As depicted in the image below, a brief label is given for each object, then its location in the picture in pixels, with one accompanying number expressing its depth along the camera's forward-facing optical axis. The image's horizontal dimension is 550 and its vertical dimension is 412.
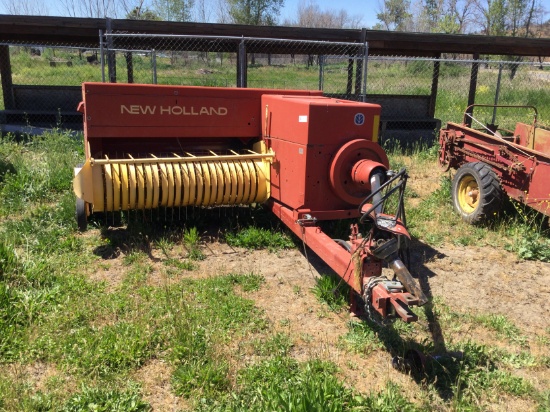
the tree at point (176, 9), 43.19
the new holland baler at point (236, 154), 4.59
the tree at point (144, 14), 39.12
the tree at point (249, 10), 46.69
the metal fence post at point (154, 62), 9.19
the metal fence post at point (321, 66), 9.74
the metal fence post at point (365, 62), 9.09
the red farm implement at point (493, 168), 5.39
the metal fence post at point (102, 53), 8.28
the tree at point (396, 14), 59.25
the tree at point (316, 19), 66.75
